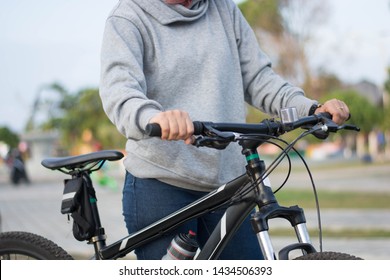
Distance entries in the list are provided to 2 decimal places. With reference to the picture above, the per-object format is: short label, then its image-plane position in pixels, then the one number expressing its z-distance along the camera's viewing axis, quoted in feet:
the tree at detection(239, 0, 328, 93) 185.16
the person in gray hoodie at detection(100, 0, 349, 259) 8.33
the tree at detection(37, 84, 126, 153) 175.82
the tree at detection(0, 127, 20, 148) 130.78
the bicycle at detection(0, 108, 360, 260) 7.06
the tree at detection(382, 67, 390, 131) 142.82
